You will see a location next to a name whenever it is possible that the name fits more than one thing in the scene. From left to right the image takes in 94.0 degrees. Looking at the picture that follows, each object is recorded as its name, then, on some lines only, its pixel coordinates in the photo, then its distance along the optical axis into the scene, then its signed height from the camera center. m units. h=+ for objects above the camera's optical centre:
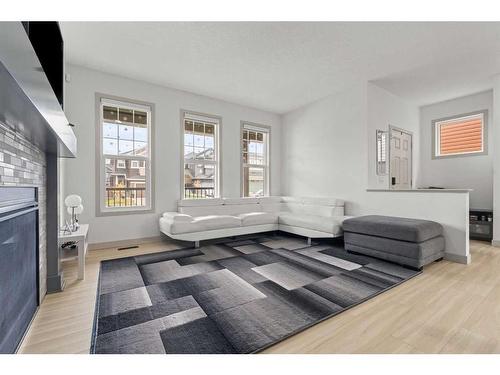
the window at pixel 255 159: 5.59 +0.65
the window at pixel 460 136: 4.79 +1.10
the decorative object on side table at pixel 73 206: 2.88 -0.27
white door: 4.87 +0.57
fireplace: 1.27 -0.51
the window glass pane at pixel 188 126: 4.77 +1.23
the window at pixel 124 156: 3.97 +0.52
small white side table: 2.49 -0.72
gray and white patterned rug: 1.56 -1.03
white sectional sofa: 3.85 -0.59
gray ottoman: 2.84 -0.71
